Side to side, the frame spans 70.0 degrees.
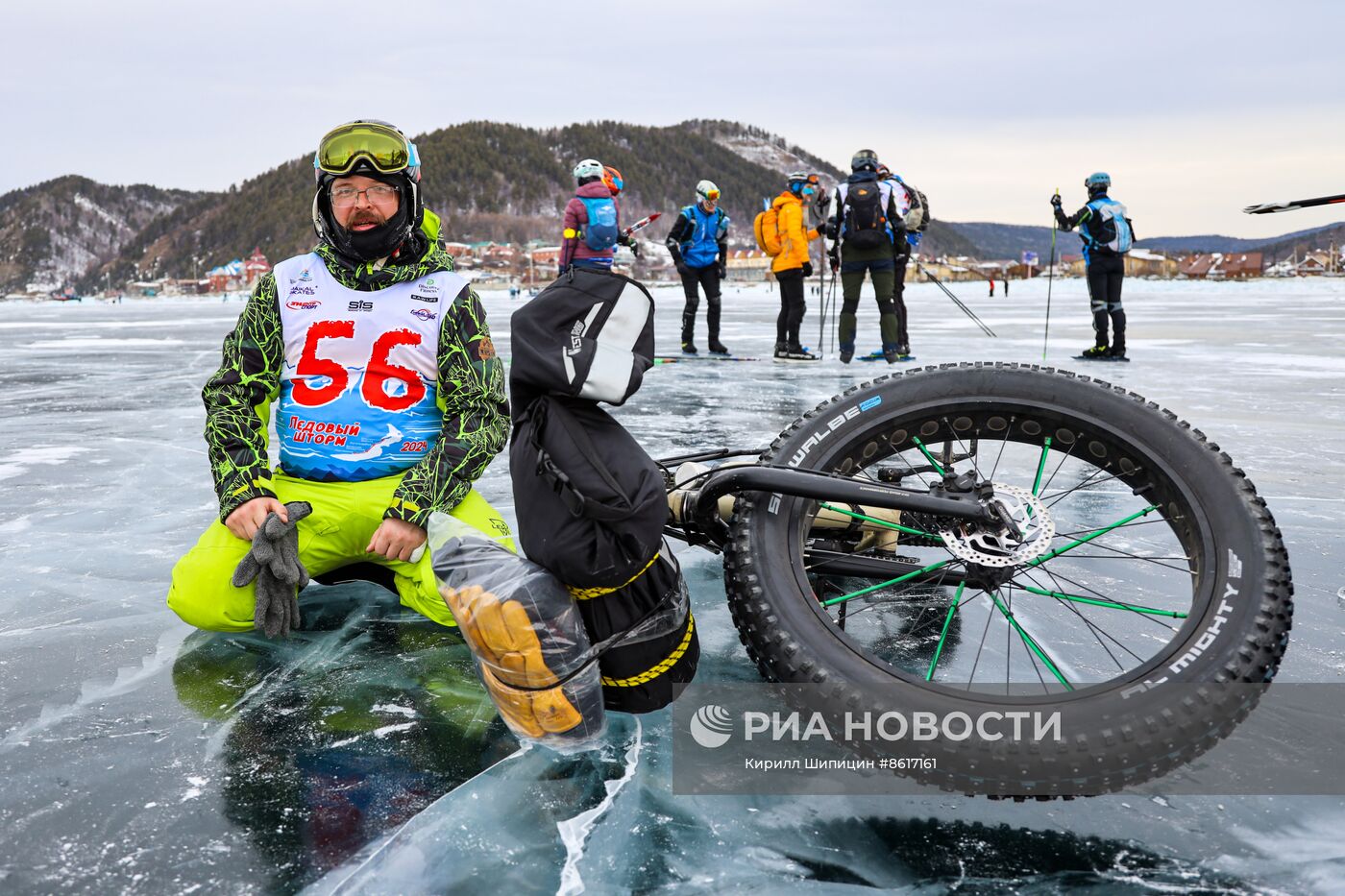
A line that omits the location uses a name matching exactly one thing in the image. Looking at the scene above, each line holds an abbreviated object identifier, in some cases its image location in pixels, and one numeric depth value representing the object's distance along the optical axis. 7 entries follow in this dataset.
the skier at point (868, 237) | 9.28
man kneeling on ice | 2.77
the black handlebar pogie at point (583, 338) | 1.96
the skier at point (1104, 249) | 10.00
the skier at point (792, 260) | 10.48
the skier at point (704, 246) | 11.08
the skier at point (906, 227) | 9.50
